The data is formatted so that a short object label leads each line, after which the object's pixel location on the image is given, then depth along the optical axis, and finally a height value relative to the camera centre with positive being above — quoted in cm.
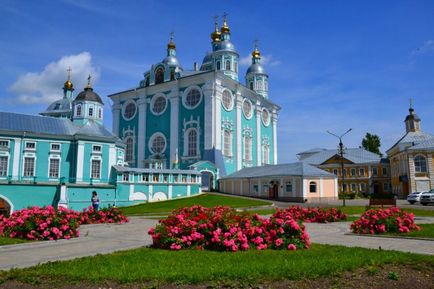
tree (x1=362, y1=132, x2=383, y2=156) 7325 +1020
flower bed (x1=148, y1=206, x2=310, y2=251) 855 -92
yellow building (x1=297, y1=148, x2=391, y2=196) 5609 +374
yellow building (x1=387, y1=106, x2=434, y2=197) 4322 +385
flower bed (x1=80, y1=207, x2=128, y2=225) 1633 -102
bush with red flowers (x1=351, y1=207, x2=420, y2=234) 1166 -87
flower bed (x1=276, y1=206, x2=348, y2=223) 1656 -90
